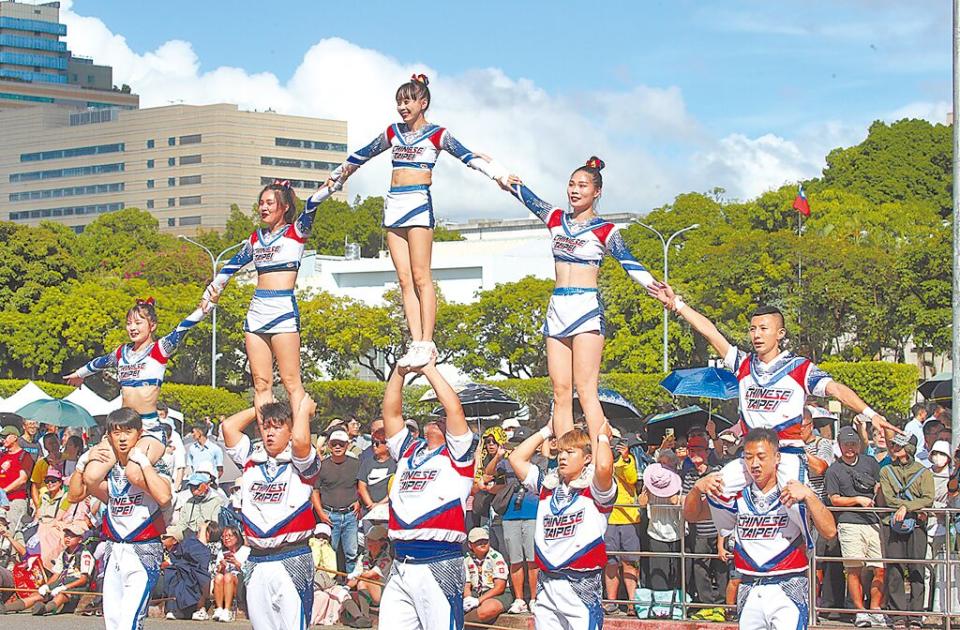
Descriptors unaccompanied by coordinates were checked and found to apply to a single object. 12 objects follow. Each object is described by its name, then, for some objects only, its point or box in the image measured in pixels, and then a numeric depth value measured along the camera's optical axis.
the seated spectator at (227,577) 12.91
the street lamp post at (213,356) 50.47
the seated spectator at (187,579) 13.37
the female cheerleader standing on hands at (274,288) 10.55
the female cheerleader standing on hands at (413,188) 9.76
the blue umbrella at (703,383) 14.99
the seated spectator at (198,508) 14.00
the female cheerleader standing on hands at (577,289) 9.62
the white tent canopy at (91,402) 24.16
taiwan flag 40.47
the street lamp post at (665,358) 45.57
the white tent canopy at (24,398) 24.78
